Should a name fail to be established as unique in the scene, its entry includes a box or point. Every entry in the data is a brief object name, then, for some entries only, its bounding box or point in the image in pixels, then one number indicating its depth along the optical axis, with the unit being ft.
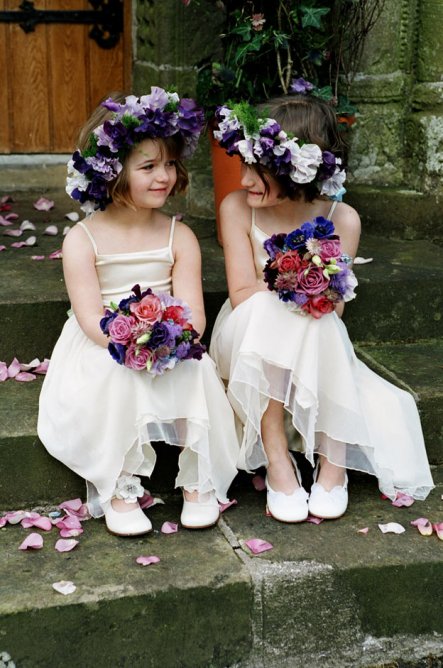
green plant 11.98
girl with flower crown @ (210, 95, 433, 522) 8.98
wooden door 16.15
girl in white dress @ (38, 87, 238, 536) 8.80
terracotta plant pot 12.72
